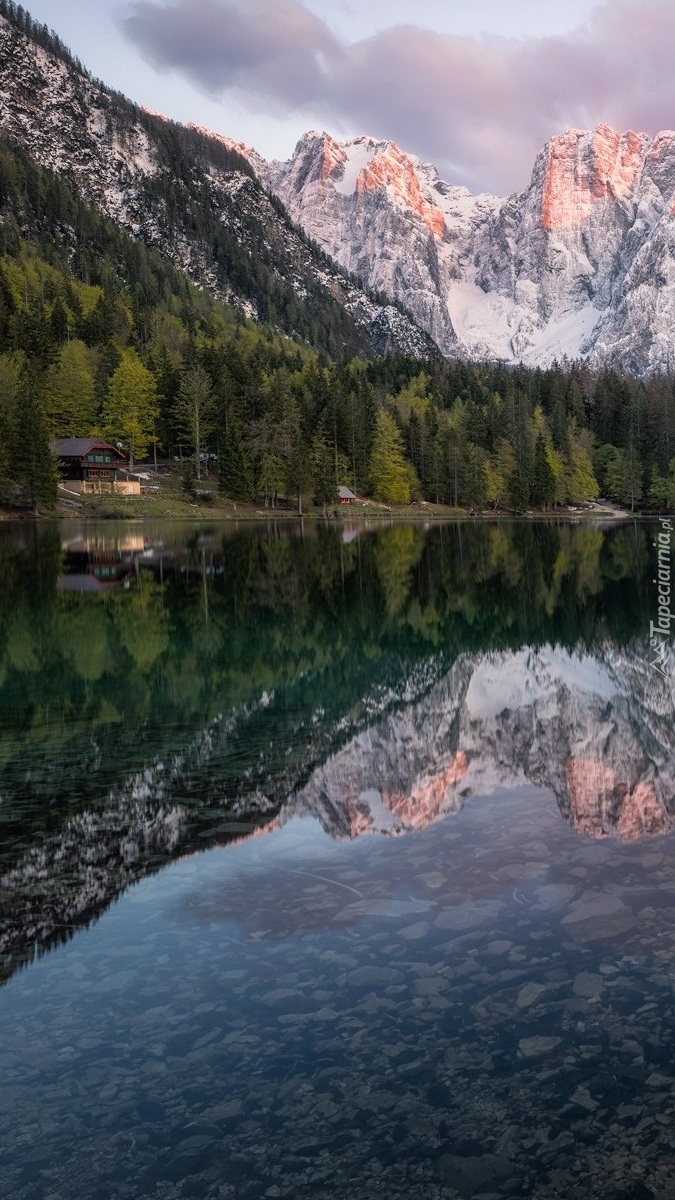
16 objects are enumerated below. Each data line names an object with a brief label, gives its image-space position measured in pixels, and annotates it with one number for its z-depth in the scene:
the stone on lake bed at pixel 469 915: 8.82
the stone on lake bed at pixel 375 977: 7.78
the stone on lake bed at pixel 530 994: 7.40
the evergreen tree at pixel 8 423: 89.69
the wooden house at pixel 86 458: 112.88
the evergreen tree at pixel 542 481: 152.25
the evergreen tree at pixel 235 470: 114.56
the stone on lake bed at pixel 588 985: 7.49
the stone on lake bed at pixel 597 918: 8.56
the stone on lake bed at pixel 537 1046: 6.73
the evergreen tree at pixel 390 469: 140.88
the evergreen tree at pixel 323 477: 125.69
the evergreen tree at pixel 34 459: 90.38
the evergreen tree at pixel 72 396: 126.12
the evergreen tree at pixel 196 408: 123.12
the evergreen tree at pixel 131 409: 126.06
